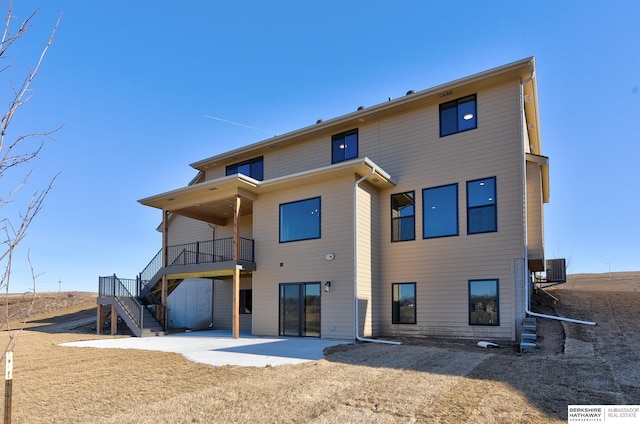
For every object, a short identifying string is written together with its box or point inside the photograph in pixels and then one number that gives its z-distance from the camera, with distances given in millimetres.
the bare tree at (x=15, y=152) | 2680
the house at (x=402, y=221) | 11609
